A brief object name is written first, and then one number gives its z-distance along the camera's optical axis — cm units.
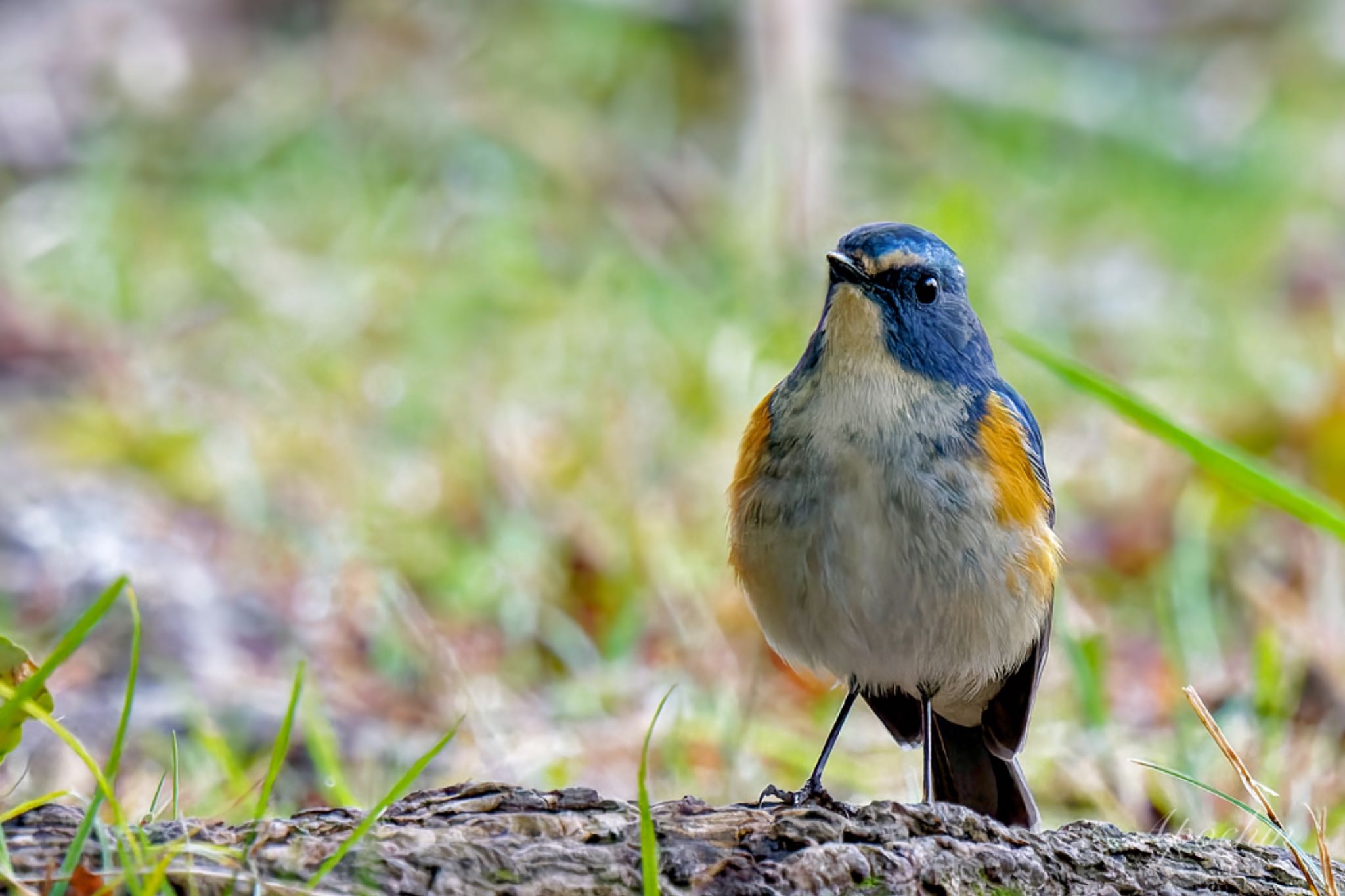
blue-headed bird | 627
